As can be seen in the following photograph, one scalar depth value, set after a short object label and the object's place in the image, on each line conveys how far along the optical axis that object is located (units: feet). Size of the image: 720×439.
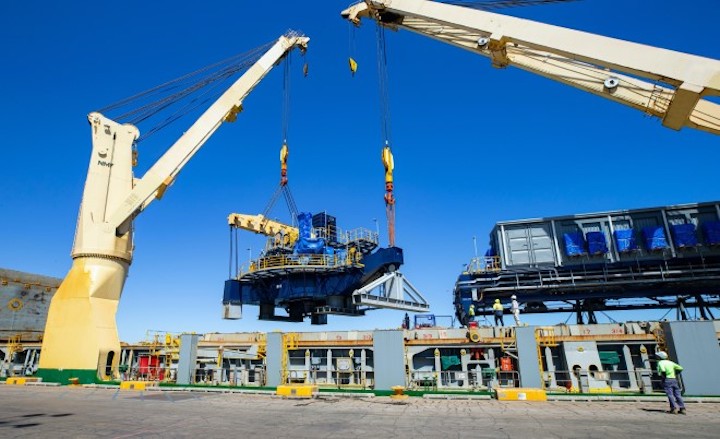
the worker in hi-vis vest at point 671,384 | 37.68
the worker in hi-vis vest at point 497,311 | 80.38
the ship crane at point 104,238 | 81.46
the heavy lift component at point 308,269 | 102.35
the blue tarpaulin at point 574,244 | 99.91
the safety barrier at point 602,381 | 58.08
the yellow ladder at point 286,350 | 71.54
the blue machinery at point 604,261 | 96.07
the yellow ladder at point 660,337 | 59.36
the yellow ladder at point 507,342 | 65.36
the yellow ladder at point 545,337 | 64.44
